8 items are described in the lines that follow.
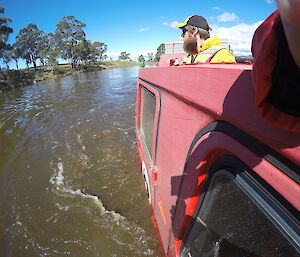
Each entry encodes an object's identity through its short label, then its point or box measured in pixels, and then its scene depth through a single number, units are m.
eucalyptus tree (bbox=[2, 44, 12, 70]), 54.92
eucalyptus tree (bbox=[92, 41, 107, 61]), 91.56
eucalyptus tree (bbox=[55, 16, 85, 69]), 71.56
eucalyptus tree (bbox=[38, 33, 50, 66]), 71.31
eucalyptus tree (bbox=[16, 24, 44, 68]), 68.81
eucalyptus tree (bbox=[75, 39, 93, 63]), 74.12
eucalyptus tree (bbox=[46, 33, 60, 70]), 64.44
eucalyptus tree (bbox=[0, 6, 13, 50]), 43.25
